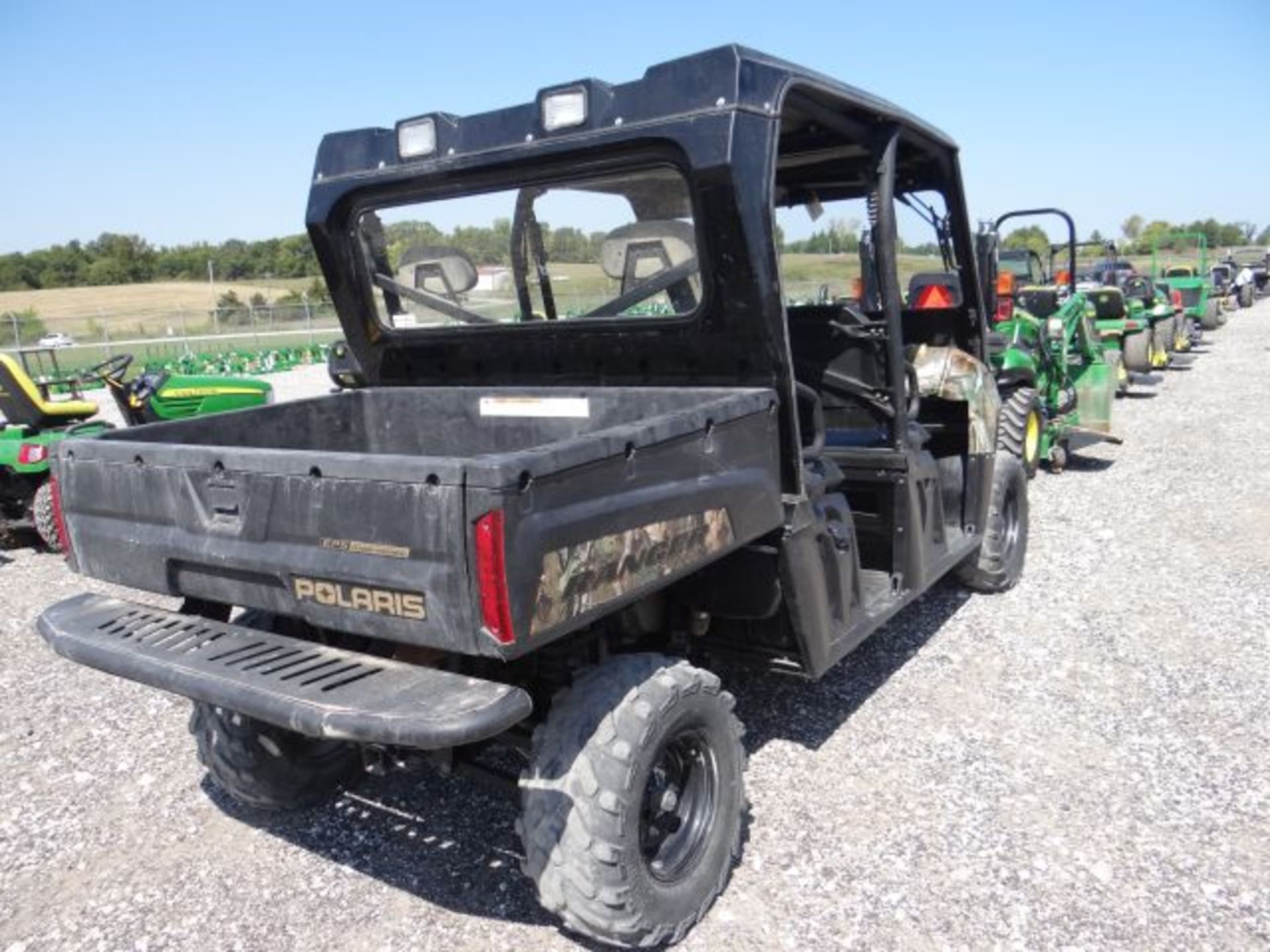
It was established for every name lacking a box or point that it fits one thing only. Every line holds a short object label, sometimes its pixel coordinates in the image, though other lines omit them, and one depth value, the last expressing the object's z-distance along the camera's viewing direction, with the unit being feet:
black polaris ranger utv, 7.64
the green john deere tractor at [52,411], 24.20
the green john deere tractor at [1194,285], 68.49
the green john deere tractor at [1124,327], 43.39
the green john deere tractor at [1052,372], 26.55
